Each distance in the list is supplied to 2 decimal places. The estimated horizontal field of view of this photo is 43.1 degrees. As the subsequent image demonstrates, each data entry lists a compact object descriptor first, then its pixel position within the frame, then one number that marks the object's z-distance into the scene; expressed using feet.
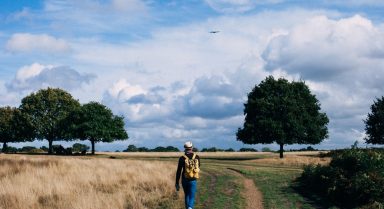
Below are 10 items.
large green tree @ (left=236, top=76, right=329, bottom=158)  206.69
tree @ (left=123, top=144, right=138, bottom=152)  395.51
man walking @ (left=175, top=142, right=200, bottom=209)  58.80
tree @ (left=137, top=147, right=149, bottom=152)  398.70
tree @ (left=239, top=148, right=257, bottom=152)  391.98
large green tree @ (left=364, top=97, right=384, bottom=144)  237.66
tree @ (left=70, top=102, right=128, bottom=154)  273.95
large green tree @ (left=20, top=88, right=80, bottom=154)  293.64
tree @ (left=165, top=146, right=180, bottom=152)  405.08
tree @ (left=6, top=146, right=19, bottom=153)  364.79
